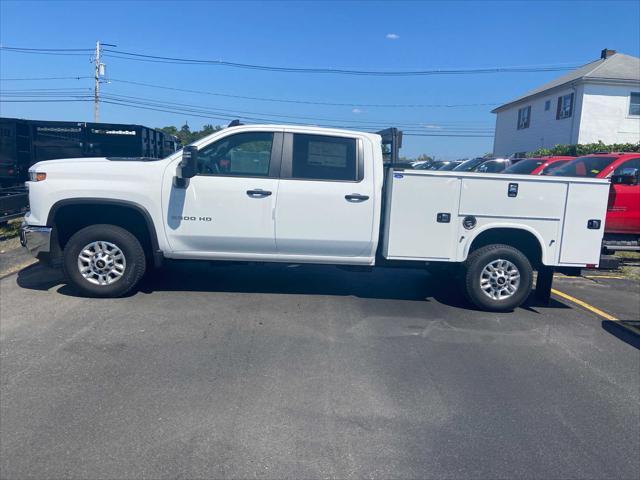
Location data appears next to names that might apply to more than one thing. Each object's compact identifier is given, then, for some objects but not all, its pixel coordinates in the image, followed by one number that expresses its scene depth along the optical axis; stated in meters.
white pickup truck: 6.50
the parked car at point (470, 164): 23.52
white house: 29.98
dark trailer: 13.63
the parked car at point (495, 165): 19.62
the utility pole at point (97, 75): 41.94
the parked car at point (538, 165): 13.41
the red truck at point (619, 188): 9.30
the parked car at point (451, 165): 27.76
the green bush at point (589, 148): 25.28
